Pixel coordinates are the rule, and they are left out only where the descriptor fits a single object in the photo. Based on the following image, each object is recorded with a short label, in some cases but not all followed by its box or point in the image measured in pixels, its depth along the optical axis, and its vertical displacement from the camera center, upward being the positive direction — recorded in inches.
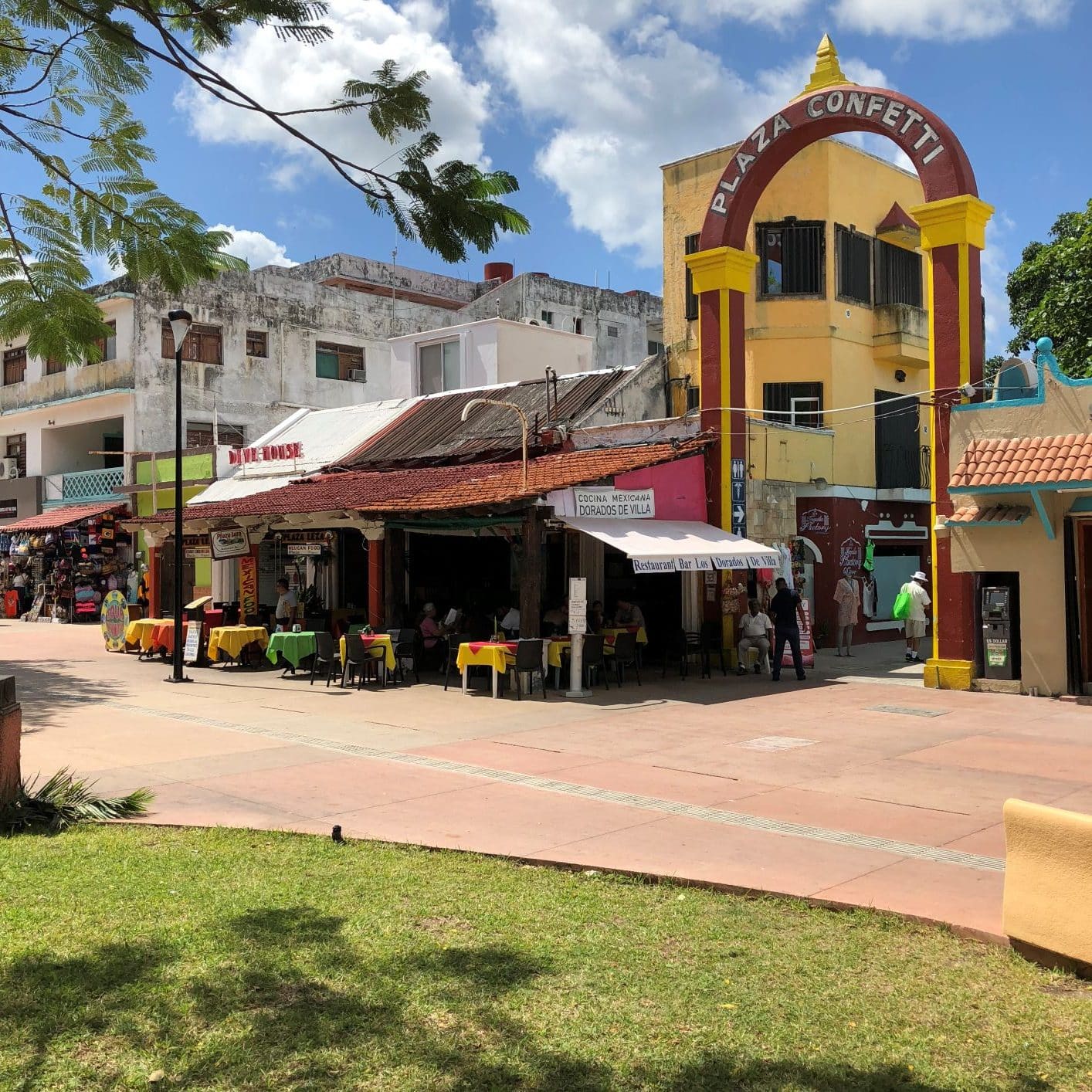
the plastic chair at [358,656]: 632.4 -38.0
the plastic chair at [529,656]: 581.6 -35.6
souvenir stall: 1263.5 +41.8
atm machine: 592.1 -23.3
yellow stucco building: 862.5 +200.7
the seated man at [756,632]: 703.1 -28.5
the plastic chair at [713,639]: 725.3 -33.4
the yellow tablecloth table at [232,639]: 749.9 -32.5
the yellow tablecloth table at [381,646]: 644.1 -32.8
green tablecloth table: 693.5 -34.7
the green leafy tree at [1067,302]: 960.3 +260.3
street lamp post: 638.5 +69.9
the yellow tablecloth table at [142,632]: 831.1 -30.2
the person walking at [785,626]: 664.4 -22.8
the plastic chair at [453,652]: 641.0 -39.0
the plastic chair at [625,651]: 639.1 -36.3
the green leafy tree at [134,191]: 186.7 +84.9
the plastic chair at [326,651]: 652.7 -35.9
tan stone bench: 187.5 -52.2
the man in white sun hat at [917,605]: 731.4 -12.2
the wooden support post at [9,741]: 295.1 -40.5
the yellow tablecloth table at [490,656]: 592.1 -36.3
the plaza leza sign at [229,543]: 802.8 +36.7
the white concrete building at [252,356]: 1270.9 +290.9
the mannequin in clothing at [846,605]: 794.2 -12.3
